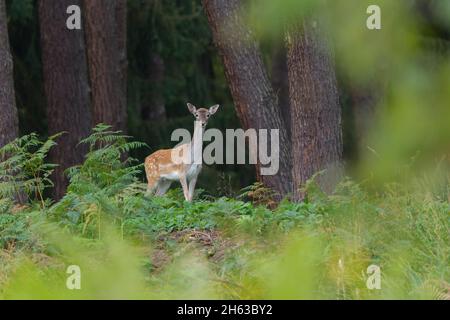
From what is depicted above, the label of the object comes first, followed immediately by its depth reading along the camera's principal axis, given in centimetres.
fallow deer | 1517
